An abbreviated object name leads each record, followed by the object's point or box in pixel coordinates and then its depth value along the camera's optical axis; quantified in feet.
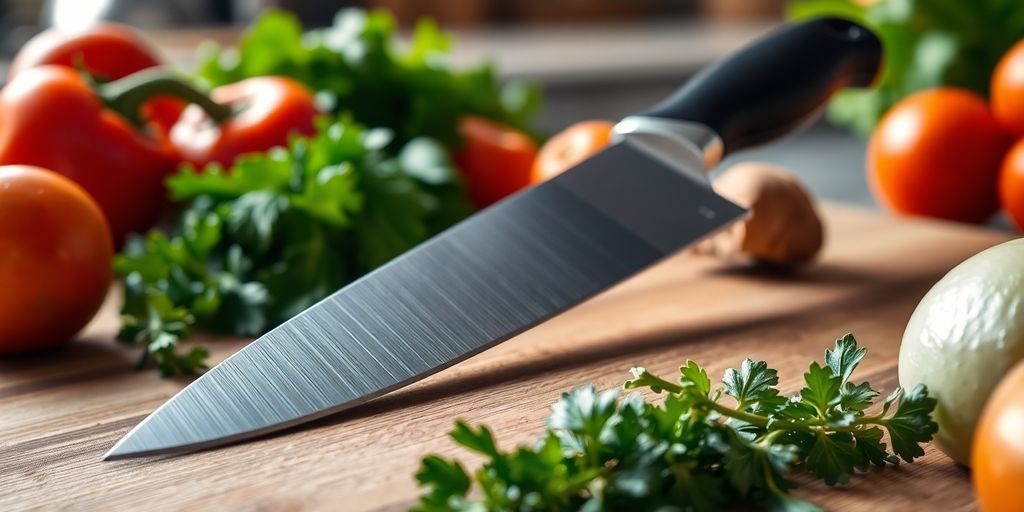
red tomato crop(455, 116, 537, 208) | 2.50
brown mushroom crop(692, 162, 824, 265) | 2.17
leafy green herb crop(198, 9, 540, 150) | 2.51
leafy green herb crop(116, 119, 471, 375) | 2.00
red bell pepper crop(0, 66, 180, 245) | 2.14
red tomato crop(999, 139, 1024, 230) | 2.31
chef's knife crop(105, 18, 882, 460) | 1.72
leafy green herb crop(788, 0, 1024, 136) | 2.58
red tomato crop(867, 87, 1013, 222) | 2.41
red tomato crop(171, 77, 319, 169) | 2.29
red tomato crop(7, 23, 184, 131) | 2.40
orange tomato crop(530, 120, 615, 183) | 2.40
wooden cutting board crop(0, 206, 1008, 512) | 1.62
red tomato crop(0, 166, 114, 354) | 1.89
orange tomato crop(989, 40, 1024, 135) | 2.39
